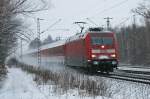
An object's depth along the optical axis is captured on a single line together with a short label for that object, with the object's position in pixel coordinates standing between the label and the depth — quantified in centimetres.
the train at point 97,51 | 3278
